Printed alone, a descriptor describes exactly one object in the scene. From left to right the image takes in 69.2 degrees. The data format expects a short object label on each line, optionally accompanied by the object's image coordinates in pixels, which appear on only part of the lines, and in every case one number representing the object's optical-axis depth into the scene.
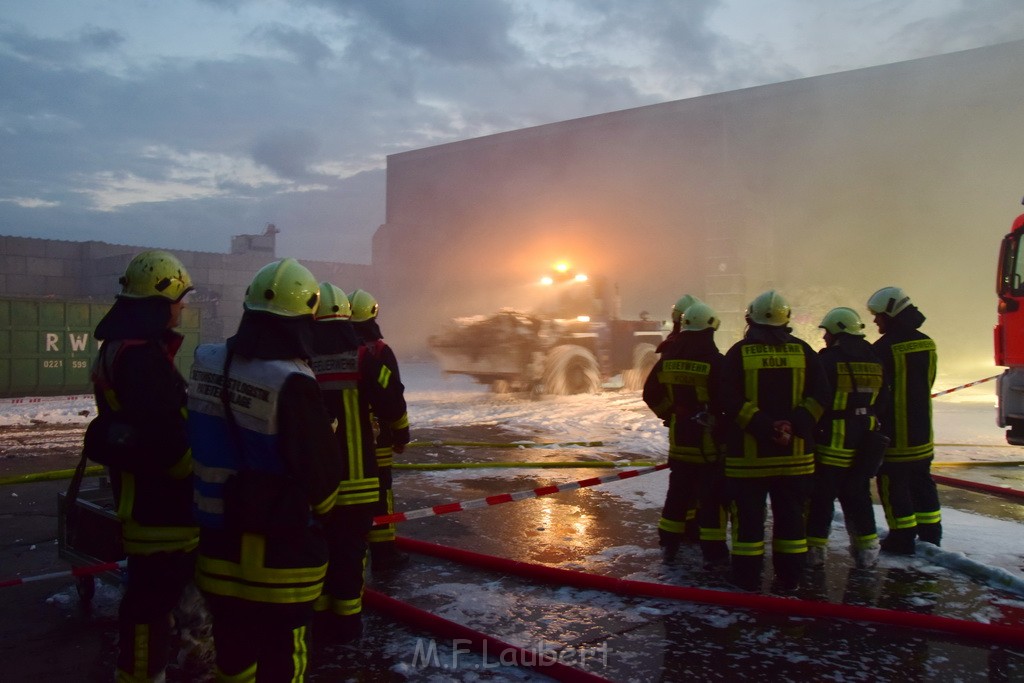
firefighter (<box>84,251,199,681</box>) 2.59
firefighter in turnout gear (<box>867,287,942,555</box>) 4.79
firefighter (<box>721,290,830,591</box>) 4.14
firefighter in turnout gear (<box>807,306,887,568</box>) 4.57
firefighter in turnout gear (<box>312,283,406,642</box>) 3.47
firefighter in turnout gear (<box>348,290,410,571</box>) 4.26
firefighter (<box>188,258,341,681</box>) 2.24
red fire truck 7.20
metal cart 3.55
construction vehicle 13.74
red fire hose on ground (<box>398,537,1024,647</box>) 3.48
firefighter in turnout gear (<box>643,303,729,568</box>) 4.59
